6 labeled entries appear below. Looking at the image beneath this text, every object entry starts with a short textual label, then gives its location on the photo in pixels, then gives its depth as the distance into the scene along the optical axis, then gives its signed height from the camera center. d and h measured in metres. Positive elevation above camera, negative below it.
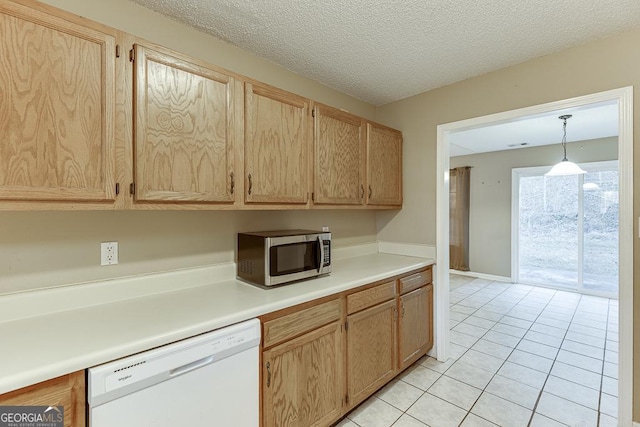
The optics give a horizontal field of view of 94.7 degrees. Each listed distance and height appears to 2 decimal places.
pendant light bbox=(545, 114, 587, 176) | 3.68 +0.54
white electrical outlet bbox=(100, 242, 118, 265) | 1.55 -0.22
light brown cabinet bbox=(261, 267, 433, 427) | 1.55 -0.89
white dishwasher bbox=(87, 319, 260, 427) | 1.03 -0.69
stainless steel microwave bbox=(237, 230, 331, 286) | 1.80 -0.29
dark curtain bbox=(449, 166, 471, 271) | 5.96 -0.10
